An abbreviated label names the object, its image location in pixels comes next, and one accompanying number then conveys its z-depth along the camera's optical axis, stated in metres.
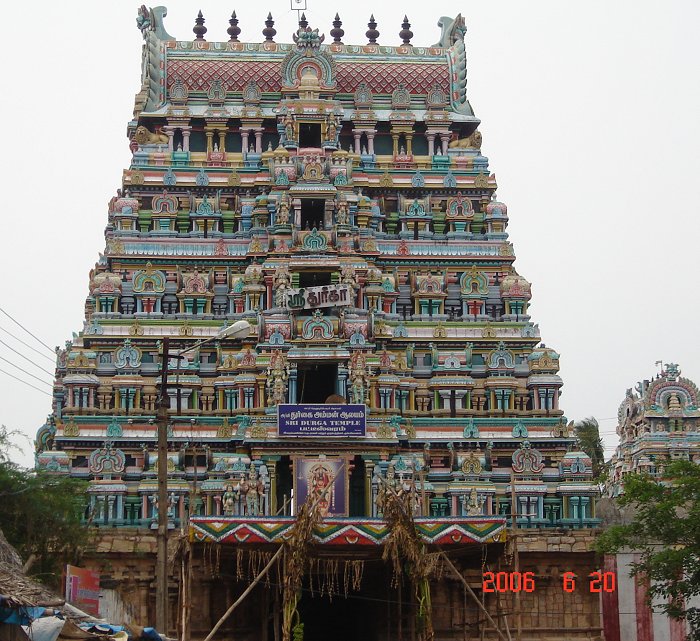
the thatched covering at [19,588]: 28.14
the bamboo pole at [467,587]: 44.18
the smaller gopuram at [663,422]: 92.75
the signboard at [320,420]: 57.12
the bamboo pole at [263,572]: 41.22
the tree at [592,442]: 95.58
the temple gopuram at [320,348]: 52.84
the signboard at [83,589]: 43.97
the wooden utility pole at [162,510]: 32.06
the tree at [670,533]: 44.22
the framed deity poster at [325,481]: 56.41
